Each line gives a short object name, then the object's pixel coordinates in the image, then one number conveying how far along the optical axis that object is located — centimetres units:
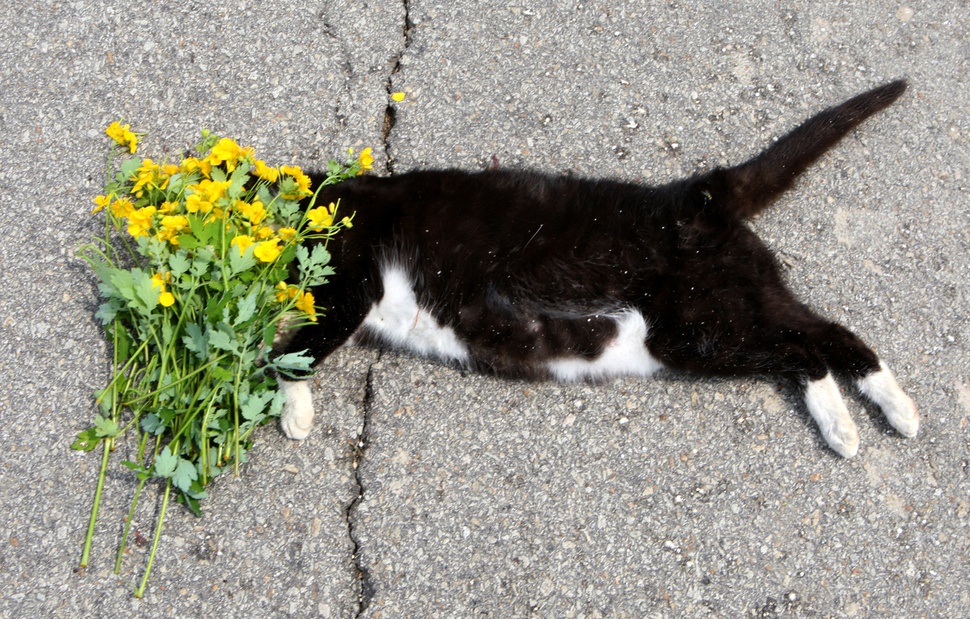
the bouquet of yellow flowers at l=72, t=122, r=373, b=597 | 210
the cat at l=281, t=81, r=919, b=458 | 241
